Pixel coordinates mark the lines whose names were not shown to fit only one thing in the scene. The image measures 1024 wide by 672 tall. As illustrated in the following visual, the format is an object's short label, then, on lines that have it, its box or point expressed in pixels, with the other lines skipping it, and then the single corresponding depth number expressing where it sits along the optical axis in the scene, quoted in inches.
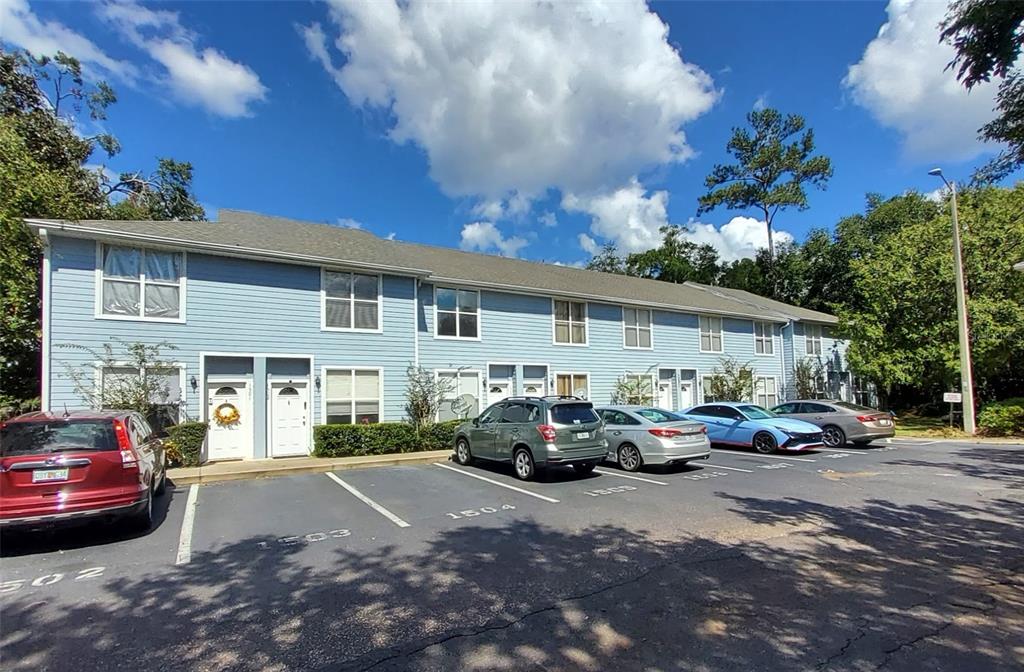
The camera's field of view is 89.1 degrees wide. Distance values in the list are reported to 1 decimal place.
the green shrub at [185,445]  471.5
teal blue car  560.7
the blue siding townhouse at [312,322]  485.1
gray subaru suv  401.7
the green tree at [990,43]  138.6
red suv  229.1
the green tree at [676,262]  2027.6
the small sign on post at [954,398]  733.3
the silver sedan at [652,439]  439.8
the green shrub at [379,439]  542.3
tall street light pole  713.0
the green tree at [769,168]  1748.3
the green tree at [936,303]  804.6
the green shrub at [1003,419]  699.4
